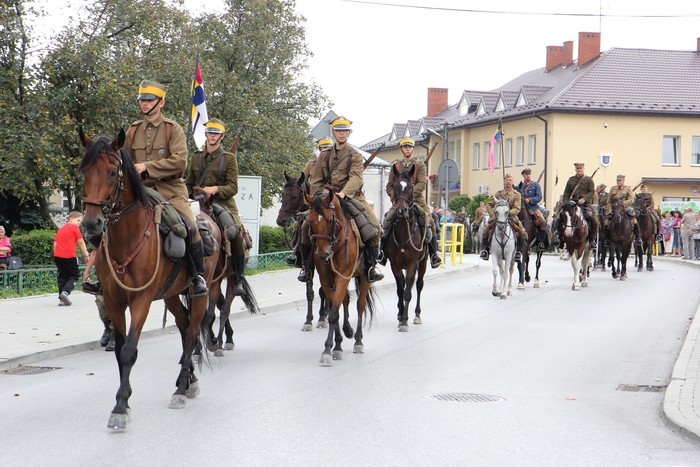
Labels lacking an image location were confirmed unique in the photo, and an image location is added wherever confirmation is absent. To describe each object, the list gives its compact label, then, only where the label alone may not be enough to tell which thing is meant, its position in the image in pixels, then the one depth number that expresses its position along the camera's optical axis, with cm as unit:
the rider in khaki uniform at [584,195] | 2427
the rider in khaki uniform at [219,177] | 1215
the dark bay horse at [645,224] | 3081
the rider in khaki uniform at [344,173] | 1252
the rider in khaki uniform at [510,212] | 2172
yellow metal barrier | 3130
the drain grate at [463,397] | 937
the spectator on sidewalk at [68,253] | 1789
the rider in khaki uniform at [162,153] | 930
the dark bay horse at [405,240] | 1559
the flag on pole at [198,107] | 2050
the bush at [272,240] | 3145
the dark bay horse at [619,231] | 2794
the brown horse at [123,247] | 796
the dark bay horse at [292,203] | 1473
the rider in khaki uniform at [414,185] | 1563
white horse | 2123
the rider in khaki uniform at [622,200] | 2842
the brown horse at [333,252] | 1191
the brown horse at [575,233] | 2366
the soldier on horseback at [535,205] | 2420
